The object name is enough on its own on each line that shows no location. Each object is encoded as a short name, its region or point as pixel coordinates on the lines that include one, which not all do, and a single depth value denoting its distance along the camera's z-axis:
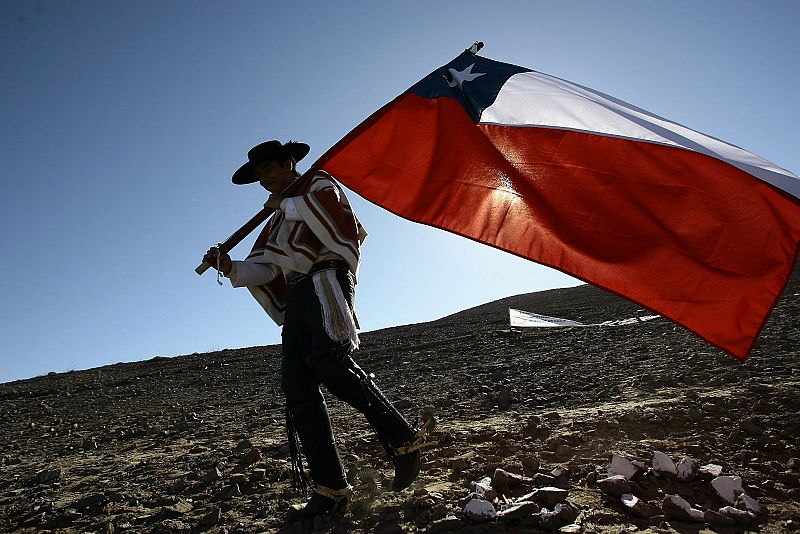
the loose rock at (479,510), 2.27
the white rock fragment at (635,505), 2.24
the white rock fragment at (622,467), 2.55
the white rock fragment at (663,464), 2.56
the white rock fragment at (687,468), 2.54
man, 2.68
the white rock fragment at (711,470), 2.52
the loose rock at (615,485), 2.42
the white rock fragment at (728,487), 2.32
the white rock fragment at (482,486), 2.55
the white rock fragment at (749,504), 2.19
